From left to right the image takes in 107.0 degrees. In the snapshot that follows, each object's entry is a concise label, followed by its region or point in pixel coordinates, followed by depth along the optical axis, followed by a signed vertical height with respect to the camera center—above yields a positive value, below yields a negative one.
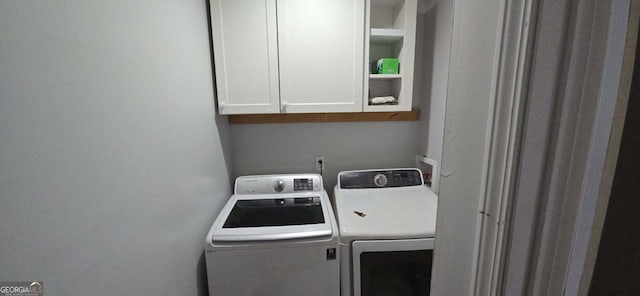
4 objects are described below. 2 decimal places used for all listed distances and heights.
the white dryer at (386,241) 1.11 -0.64
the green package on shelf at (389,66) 1.47 +0.23
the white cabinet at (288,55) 1.31 +0.28
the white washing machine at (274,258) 1.09 -0.71
